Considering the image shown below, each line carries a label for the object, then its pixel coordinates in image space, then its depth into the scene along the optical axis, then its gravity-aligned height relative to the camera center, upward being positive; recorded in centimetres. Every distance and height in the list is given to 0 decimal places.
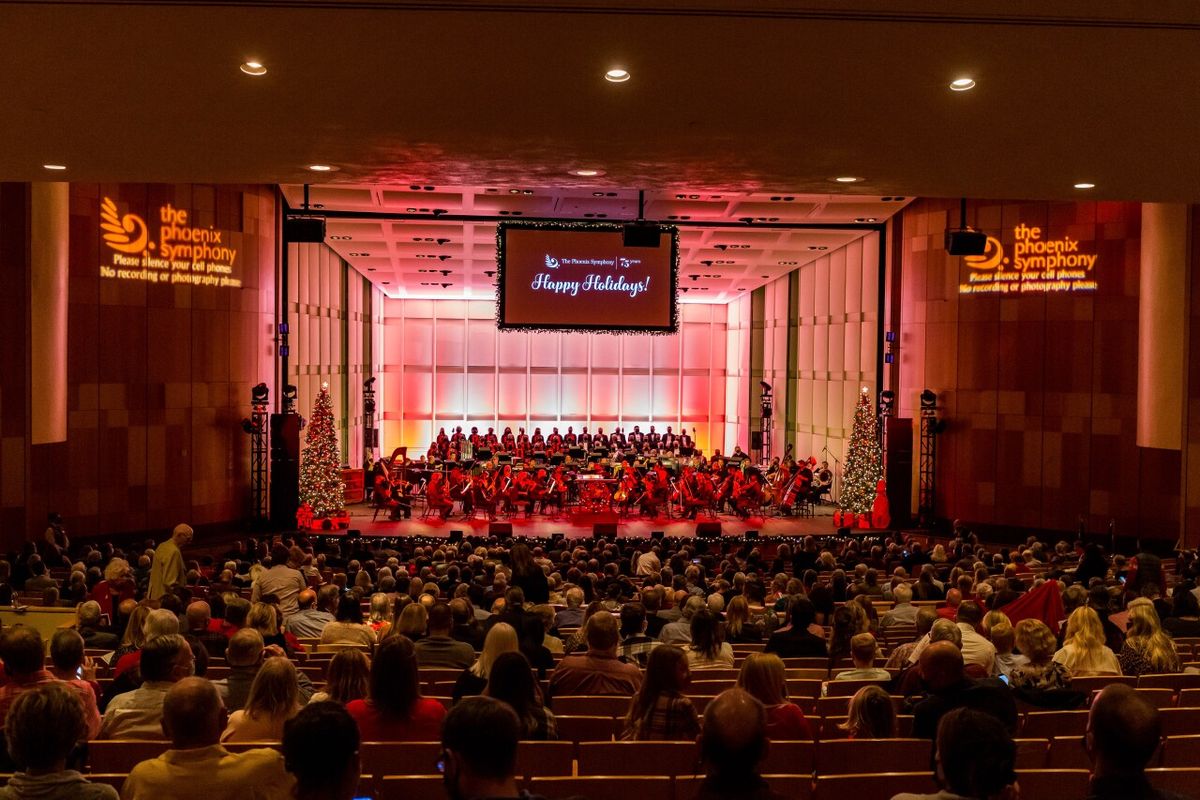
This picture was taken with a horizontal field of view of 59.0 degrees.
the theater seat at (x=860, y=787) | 341 -127
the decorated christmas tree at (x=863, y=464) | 1870 -128
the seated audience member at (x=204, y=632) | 618 -146
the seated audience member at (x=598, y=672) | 483 -130
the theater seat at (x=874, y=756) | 376 -129
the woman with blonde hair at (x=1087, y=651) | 577 -141
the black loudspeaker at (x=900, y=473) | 1866 -142
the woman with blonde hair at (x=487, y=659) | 433 -115
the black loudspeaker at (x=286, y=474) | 1772 -149
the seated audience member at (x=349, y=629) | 650 -150
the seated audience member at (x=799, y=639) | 618 -145
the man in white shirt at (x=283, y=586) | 822 -157
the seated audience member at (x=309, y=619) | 714 -160
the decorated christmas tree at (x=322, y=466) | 1816 -140
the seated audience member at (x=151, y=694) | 407 -120
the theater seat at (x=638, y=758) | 366 -128
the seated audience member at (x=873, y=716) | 402 -123
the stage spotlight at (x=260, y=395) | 1748 -17
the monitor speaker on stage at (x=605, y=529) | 1585 -214
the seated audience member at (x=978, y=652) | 543 -134
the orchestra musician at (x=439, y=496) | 1833 -189
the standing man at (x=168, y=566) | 849 -147
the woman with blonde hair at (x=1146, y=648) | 585 -141
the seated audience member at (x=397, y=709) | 371 -114
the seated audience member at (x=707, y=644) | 566 -136
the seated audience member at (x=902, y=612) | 766 -162
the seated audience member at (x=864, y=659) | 518 -132
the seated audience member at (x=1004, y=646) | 551 -135
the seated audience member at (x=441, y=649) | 565 -140
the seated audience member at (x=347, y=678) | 431 -119
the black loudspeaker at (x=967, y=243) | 1377 +196
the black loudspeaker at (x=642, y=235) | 1397 +203
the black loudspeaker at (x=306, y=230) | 1378 +202
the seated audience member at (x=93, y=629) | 655 -157
